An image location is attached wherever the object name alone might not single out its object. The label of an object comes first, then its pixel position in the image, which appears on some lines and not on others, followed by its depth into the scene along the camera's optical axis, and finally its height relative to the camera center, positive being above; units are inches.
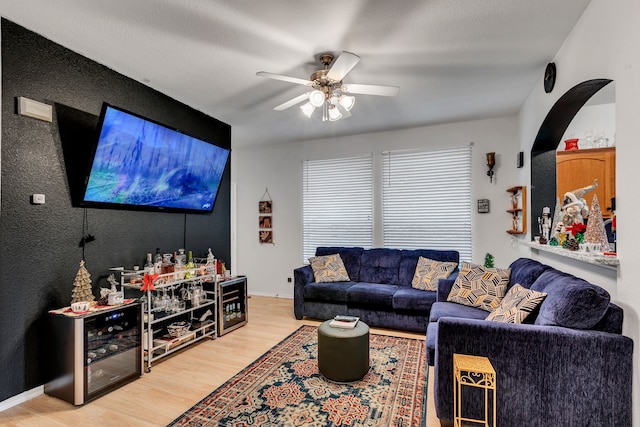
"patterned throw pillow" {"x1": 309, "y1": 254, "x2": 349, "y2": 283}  177.0 -29.5
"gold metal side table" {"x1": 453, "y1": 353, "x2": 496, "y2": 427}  63.9 -33.7
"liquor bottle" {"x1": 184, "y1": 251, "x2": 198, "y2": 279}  133.8 -22.3
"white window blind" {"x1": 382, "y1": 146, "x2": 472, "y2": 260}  182.2 +9.6
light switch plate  96.5 +5.3
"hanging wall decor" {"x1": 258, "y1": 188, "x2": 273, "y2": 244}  230.5 -2.1
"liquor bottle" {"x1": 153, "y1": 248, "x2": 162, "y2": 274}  124.7 -18.6
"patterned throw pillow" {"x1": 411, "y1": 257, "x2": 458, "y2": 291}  156.8 -28.4
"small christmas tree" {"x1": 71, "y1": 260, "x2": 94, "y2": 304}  101.2 -22.3
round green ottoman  100.9 -43.7
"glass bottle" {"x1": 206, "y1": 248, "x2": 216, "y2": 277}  146.8 -22.4
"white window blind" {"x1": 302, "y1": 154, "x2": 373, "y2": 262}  203.6 +8.4
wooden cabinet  115.0 +15.7
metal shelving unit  116.1 -38.0
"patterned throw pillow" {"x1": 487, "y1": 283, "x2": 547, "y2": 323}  80.3 -23.8
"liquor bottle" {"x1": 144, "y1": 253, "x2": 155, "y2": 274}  120.9 -19.3
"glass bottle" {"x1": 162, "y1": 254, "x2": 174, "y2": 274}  130.0 -19.5
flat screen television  105.0 +19.1
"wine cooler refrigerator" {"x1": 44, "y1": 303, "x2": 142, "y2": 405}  92.0 -41.3
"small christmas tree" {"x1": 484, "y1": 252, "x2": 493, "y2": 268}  154.5 -21.9
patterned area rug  84.0 -52.6
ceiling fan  96.4 +40.9
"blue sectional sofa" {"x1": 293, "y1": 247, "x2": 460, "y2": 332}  149.3 -36.8
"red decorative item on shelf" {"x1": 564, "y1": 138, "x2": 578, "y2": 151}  118.3 +25.9
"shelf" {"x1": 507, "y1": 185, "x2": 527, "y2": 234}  146.8 +2.8
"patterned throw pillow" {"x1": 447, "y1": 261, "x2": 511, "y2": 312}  119.9 -27.7
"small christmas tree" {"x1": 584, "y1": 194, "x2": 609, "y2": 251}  79.1 -3.4
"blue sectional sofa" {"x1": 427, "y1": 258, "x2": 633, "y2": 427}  63.9 -30.2
